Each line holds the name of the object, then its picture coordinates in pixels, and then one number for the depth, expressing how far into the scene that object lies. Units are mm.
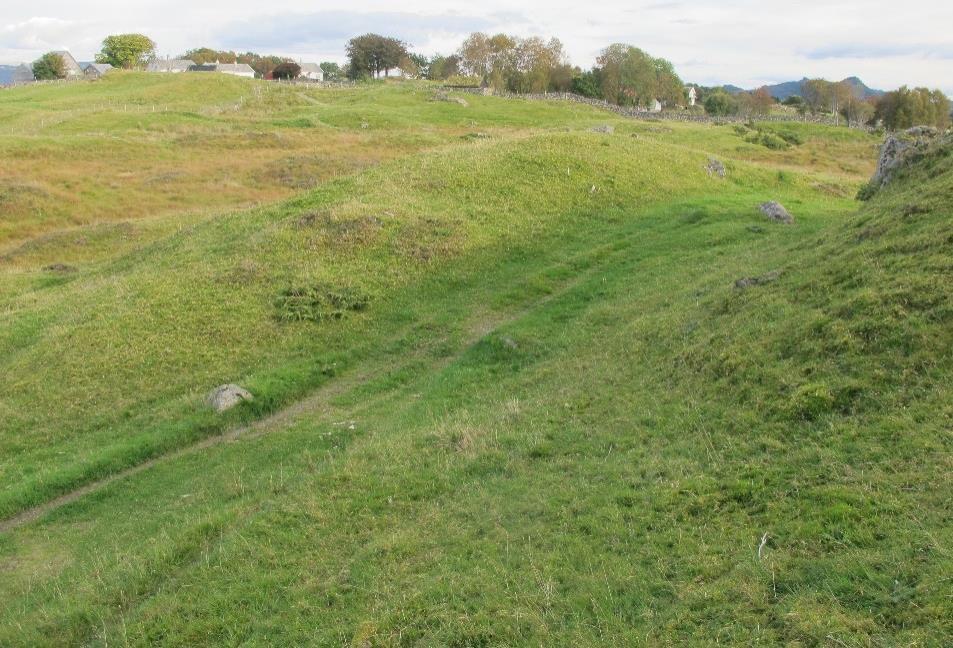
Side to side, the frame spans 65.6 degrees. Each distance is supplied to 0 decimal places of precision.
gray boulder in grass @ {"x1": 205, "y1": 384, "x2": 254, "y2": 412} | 15984
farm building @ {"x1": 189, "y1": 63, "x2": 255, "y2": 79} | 140375
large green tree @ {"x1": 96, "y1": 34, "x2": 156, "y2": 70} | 140125
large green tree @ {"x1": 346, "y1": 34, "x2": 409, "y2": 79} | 133750
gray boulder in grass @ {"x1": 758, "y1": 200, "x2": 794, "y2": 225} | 26203
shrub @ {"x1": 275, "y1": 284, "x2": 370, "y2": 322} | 20438
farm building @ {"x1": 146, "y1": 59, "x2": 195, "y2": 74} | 147625
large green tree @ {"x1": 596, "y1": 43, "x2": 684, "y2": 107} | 99312
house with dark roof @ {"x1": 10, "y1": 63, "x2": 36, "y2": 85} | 134750
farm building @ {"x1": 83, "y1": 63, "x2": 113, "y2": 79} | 126938
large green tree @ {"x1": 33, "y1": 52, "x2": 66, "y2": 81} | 124625
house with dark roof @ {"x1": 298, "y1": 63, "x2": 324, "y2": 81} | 173000
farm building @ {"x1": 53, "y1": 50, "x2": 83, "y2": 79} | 128425
